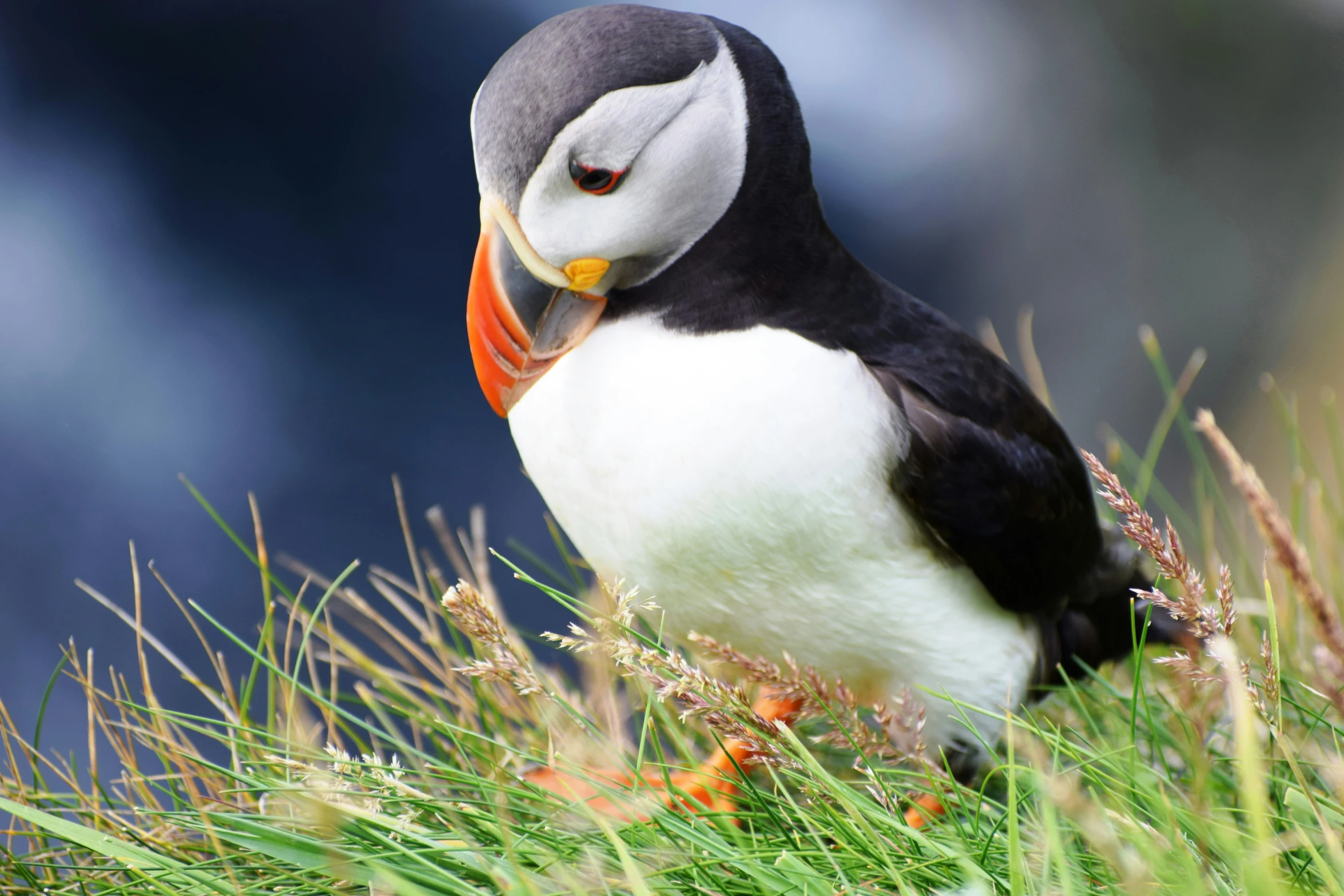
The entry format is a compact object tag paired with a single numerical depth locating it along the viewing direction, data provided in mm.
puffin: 2860
